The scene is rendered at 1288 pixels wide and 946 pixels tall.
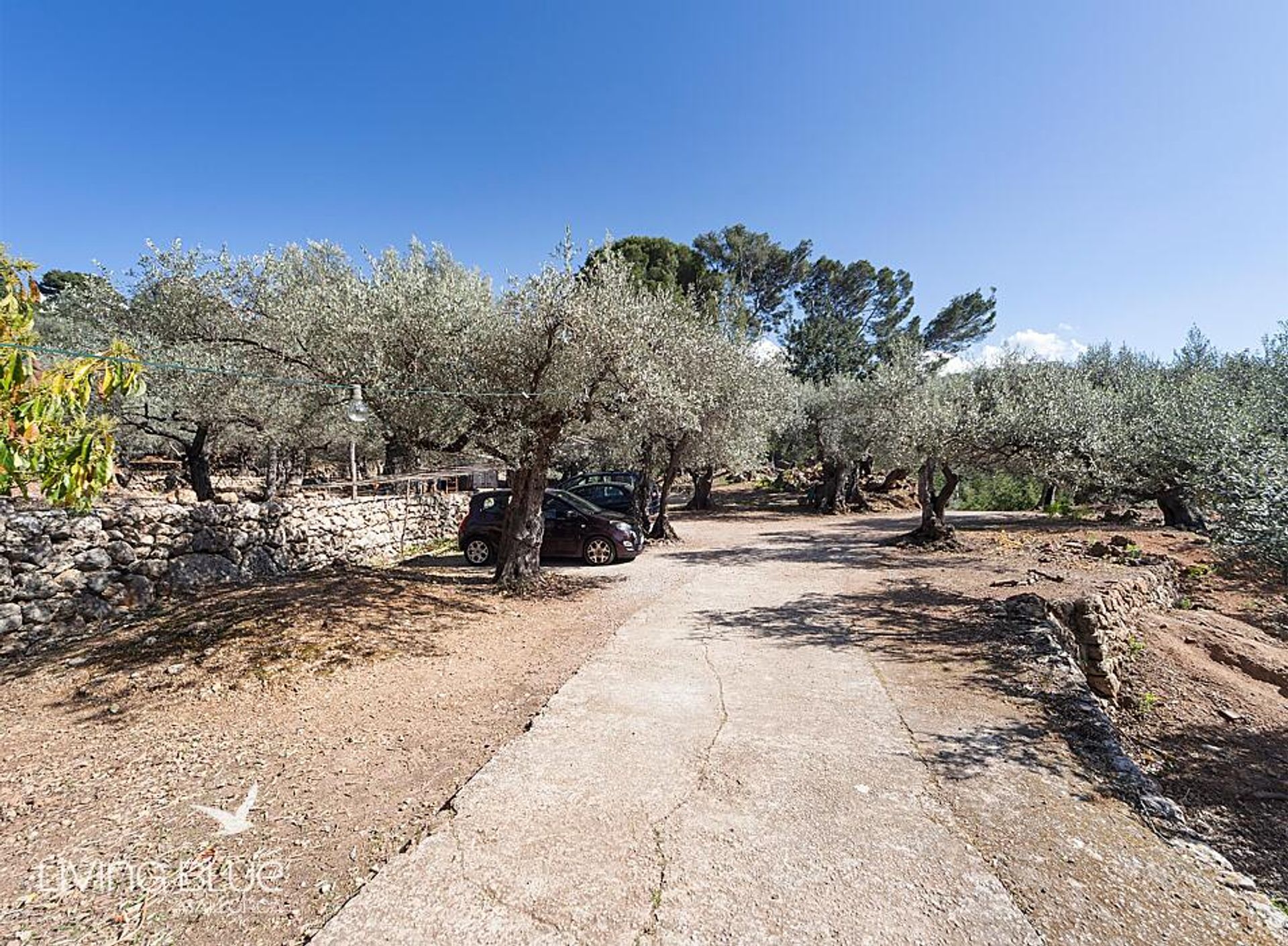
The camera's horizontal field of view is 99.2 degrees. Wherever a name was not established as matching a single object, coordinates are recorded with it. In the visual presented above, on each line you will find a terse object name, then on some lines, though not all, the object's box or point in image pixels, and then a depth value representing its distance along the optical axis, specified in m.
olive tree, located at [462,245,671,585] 8.08
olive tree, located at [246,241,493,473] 7.82
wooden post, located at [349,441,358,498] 15.46
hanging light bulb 6.73
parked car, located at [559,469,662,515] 19.44
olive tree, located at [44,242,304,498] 8.30
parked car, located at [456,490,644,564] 12.11
